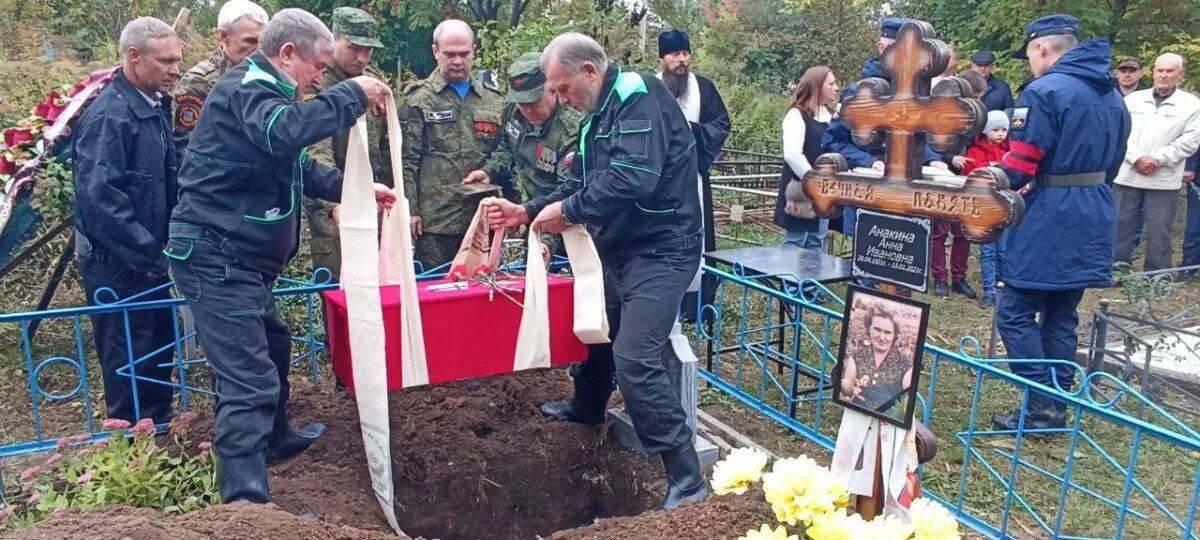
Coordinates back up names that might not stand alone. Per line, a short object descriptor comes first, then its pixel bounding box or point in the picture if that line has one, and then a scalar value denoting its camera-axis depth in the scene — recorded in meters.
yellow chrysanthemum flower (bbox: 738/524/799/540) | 1.84
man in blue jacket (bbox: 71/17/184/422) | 3.84
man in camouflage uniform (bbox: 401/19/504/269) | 4.97
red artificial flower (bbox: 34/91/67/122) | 4.63
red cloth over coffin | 3.52
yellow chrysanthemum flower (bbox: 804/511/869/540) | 1.85
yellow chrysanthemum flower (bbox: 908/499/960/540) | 1.92
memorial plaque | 2.59
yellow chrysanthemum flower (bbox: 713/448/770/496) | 2.17
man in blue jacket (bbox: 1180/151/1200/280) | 8.31
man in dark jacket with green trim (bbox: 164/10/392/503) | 3.08
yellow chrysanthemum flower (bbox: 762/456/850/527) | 2.03
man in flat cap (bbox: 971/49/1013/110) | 7.78
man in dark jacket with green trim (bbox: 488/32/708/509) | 3.34
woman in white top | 6.17
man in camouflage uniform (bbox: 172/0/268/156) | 4.40
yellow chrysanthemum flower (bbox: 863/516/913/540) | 1.83
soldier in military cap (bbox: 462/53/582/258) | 4.32
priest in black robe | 5.79
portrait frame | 2.56
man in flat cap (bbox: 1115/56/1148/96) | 8.23
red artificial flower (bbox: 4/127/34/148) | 4.57
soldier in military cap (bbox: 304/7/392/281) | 4.55
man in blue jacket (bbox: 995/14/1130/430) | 4.41
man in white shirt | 7.82
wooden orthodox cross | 2.42
